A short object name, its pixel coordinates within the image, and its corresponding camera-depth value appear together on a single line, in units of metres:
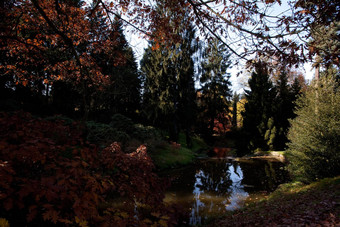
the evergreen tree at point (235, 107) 36.77
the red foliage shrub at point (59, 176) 2.41
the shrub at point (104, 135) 12.38
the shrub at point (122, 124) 15.10
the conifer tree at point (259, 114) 22.84
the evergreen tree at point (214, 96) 28.09
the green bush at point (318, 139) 8.12
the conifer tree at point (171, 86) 22.62
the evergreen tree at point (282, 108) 22.48
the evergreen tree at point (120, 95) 22.20
